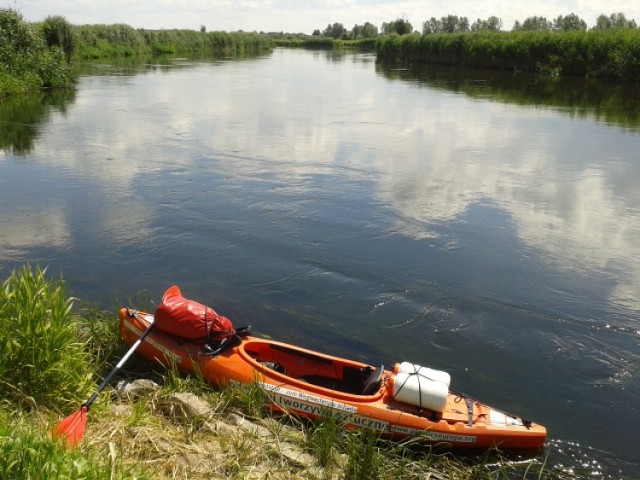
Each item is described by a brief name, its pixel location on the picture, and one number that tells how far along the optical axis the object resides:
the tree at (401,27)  66.81
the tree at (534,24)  66.93
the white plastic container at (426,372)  4.50
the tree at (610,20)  60.77
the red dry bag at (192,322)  4.93
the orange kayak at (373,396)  4.32
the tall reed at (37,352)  3.92
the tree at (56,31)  24.16
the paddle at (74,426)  3.13
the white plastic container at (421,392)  4.38
